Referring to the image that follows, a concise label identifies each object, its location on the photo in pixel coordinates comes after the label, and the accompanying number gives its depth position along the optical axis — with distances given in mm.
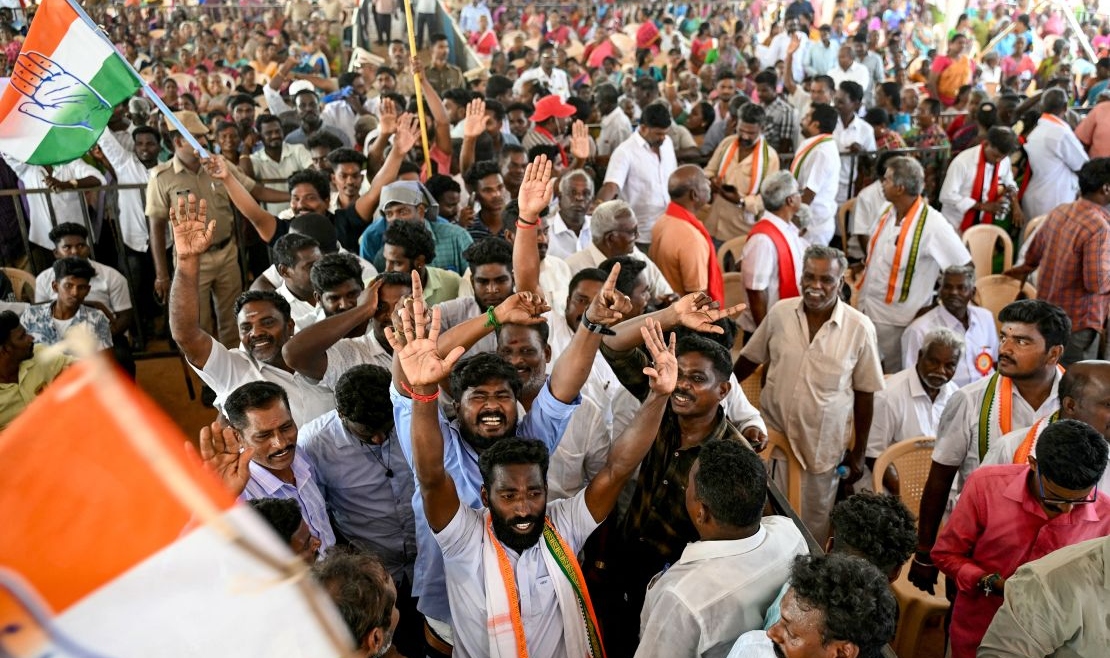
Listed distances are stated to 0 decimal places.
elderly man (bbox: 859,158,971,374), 4953
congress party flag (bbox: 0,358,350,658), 871
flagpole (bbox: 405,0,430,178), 5316
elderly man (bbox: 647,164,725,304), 4703
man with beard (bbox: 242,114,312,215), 7223
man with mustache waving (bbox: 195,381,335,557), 2608
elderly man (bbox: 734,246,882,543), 3855
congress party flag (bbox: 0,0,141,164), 4035
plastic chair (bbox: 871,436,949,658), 3248
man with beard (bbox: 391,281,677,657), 2338
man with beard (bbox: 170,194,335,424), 3199
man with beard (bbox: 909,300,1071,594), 3193
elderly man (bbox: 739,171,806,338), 4918
